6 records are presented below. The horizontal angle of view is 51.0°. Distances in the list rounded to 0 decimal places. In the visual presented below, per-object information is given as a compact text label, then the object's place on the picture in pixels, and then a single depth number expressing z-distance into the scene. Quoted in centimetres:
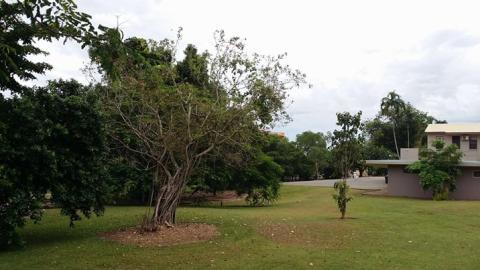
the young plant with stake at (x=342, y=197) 1864
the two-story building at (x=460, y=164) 3212
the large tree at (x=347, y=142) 2088
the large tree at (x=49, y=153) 1162
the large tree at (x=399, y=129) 6109
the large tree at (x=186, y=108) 1394
